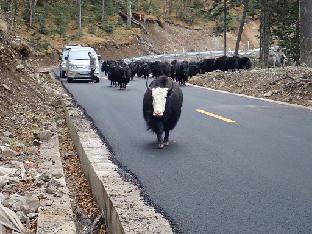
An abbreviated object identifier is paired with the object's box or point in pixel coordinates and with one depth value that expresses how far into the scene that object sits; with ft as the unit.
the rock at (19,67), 63.75
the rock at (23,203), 23.12
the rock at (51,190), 25.44
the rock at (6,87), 49.65
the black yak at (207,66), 119.49
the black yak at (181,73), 97.50
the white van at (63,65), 111.55
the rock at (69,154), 36.50
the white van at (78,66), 103.71
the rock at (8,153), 32.55
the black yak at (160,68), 105.60
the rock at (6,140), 36.09
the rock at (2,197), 23.26
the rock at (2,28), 63.00
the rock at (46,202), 23.59
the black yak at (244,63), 120.67
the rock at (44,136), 40.57
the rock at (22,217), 22.19
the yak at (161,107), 34.35
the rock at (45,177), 27.86
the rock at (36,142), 39.26
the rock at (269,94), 67.88
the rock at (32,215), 22.78
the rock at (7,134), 38.07
